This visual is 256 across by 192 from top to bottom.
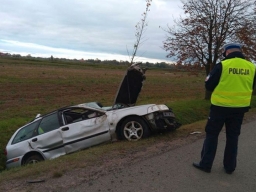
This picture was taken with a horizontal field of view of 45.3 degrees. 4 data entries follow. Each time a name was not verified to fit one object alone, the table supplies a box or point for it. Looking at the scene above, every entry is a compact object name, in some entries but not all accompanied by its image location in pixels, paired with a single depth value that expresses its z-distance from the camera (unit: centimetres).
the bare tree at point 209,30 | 1398
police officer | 452
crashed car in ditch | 741
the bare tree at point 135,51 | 895
